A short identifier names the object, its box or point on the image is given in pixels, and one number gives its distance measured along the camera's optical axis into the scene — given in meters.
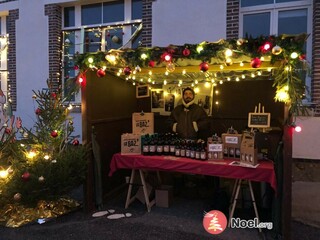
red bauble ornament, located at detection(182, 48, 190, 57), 3.65
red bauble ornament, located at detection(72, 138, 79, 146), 4.46
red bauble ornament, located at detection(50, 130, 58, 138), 4.19
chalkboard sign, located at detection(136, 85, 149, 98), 5.90
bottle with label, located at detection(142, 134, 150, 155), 4.43
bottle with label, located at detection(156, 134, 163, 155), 4.41
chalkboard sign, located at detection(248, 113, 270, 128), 4.35
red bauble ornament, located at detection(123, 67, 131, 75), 4.12
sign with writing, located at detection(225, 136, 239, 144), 4.07
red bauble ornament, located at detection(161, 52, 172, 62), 3.71
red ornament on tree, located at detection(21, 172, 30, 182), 3.84
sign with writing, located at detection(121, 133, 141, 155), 4.50
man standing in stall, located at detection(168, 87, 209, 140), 5.23
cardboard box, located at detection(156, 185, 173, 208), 4.61
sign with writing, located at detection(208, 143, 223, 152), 4.00
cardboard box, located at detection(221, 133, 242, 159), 4.06
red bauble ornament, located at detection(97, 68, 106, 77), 4.20
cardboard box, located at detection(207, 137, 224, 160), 4.00
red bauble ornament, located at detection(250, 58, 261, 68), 3.41
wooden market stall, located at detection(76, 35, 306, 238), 3.33
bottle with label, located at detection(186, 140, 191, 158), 4.24
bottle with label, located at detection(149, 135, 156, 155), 4.42
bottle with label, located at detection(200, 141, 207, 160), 4.05
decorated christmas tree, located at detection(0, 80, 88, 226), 3.99
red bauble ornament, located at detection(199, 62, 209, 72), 3.62
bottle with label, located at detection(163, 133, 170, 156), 4.39
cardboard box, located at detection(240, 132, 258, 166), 3.69
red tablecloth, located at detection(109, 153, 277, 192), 3.62
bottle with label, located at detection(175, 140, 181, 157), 4.30
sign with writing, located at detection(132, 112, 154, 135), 4.86
